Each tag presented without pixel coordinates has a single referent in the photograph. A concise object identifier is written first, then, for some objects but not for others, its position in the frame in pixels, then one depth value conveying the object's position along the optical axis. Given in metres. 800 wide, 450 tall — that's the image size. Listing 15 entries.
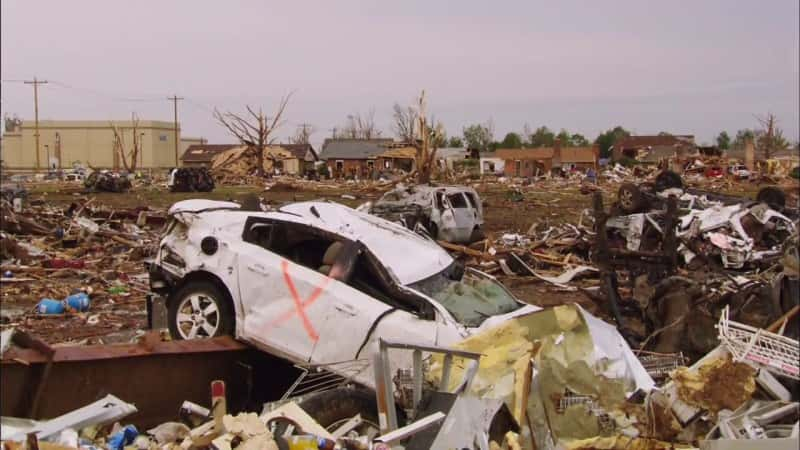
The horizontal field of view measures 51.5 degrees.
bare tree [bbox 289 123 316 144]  92.19
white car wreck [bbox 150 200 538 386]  6.93
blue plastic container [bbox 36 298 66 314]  12.55
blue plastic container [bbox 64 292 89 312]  12.81
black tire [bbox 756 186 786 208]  16.75
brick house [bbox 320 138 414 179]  63.97
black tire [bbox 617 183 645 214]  15.82
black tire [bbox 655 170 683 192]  19.30
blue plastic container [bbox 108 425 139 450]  5.09
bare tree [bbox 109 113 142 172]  58.81
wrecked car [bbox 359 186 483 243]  20.23
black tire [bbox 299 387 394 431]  5.70
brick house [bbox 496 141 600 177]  70.94
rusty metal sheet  5.47
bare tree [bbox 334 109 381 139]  90.75
